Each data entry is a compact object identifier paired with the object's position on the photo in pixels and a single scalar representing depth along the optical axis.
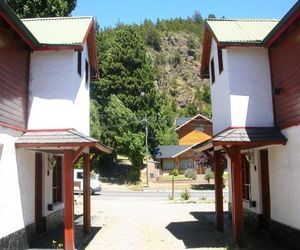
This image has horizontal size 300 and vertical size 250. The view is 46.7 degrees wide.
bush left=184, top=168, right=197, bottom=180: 35.41
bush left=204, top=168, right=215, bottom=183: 33.03
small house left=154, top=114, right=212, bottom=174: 40.61
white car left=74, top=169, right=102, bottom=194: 26.25
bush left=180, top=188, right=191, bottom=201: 21.40
